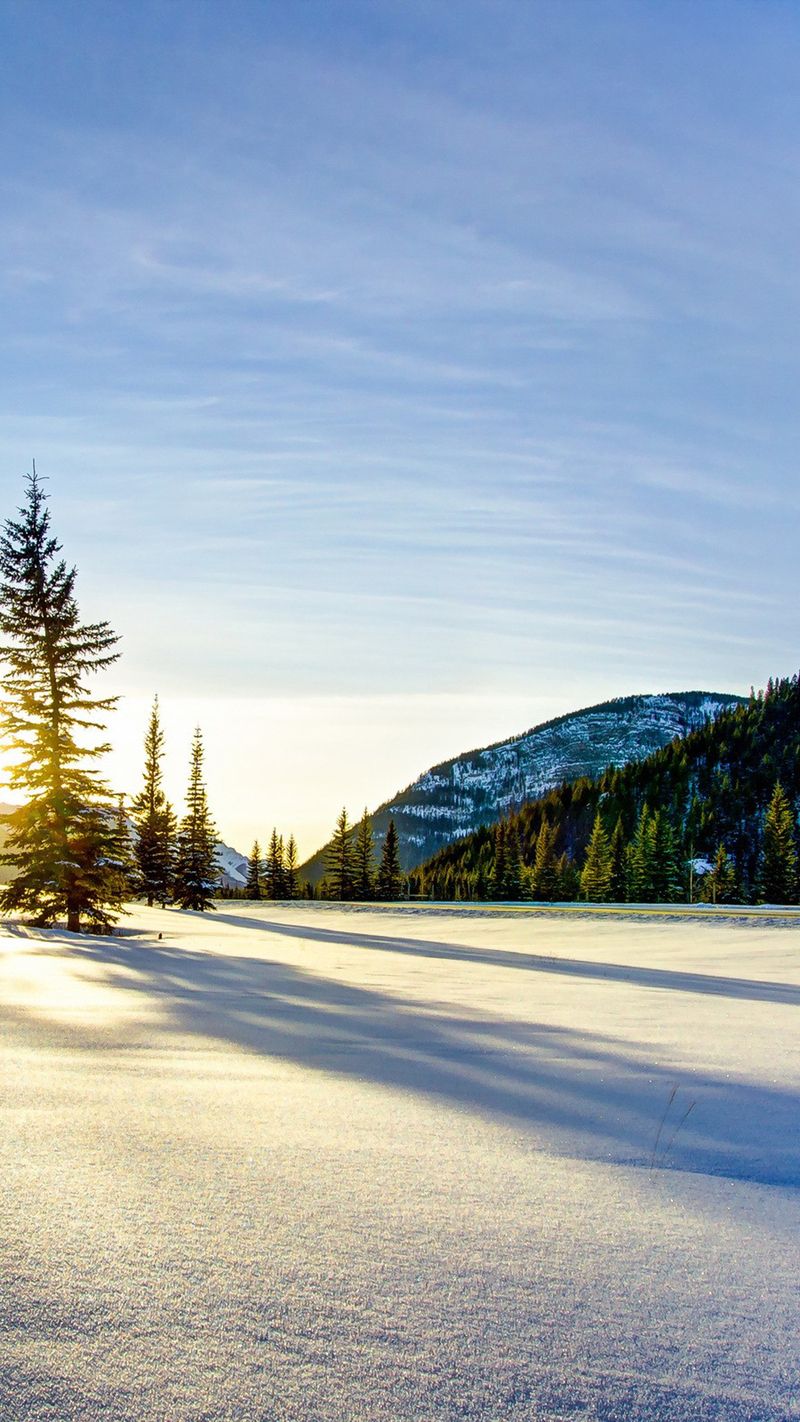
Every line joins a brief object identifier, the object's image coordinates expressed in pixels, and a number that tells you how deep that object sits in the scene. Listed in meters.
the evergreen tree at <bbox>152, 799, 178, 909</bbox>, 51.06
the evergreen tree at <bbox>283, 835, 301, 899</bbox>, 84.74
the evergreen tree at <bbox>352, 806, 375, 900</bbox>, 74.12
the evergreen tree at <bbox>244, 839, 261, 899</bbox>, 87.33
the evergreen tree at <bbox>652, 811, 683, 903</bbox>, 79.31
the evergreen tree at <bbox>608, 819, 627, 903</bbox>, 88.12
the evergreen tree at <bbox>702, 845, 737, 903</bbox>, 86.94
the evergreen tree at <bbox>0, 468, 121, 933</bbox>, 23.11
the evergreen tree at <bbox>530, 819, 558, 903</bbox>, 91.75
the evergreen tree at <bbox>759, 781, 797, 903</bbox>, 79.38
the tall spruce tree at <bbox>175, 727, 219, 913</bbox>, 51.22
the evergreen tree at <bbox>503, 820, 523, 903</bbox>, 90.75
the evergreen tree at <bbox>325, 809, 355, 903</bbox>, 73.62
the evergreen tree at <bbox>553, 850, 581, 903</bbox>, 94.38
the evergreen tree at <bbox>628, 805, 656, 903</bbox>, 80.75
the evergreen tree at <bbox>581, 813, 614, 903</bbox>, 83.50
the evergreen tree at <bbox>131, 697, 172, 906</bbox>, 50.81
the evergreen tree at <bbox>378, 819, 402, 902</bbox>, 77.81
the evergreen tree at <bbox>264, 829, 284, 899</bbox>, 84.12
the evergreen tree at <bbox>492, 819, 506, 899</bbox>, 90.06
